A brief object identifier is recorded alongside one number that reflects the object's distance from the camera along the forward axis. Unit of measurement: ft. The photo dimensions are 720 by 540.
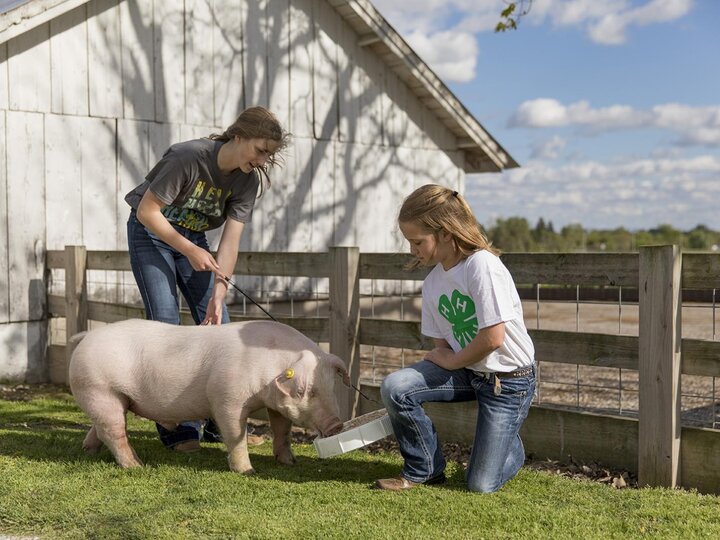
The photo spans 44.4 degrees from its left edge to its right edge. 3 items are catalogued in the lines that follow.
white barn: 29.53
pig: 15.40
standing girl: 16.60
